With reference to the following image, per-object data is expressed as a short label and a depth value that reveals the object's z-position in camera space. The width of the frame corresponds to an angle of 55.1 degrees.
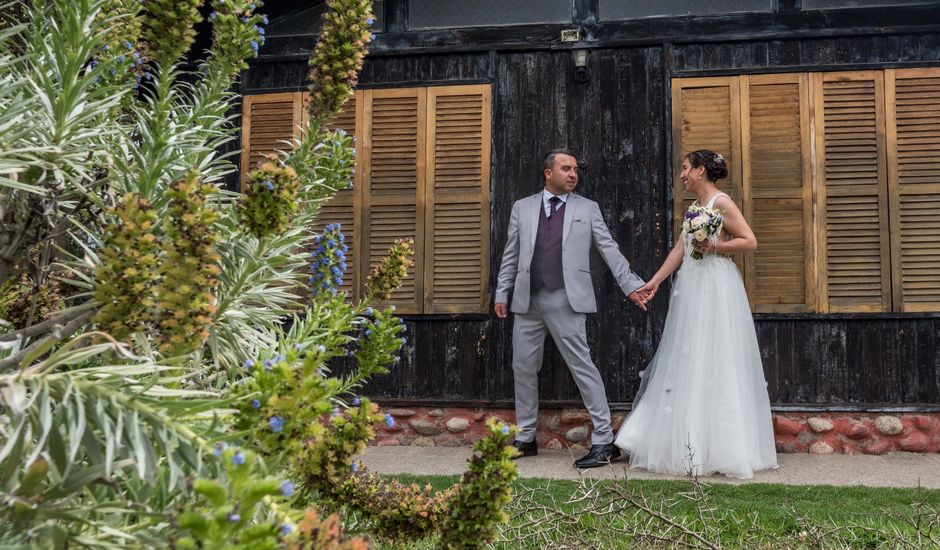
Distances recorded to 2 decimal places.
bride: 5.81
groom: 6.41
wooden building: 6.77
